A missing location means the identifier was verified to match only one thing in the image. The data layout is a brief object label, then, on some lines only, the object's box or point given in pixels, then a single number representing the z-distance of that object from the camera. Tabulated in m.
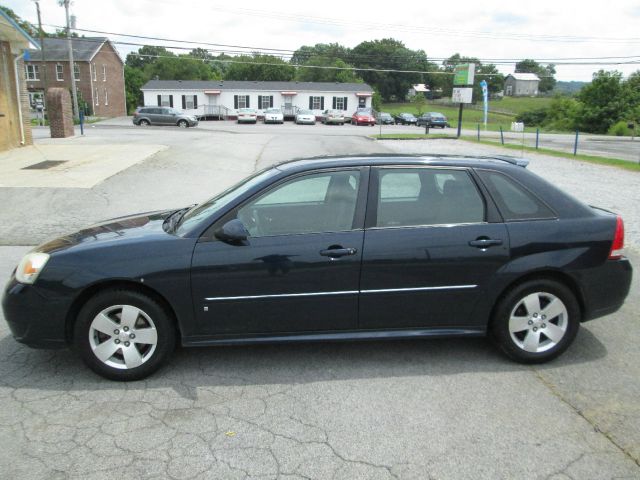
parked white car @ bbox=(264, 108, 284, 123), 53.03
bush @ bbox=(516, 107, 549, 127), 72.31
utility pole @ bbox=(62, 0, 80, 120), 44.70
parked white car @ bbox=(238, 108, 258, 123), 52.62
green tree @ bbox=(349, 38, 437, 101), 111.88
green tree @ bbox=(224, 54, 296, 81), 90.94
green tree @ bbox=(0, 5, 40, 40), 60.88
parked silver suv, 45.12
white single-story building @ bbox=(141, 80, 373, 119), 63.94
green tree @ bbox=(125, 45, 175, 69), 106.96
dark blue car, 3.90
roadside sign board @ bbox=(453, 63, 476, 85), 39.19
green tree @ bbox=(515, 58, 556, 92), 152.88
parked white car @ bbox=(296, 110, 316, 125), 54.50
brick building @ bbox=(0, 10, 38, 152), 18.42
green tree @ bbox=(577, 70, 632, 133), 55.06
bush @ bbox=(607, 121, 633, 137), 50.75
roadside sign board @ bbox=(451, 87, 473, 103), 37.41
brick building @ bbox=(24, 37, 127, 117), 60.28
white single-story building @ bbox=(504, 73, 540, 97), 143.00
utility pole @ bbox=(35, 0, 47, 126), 50.47
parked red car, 54.44
